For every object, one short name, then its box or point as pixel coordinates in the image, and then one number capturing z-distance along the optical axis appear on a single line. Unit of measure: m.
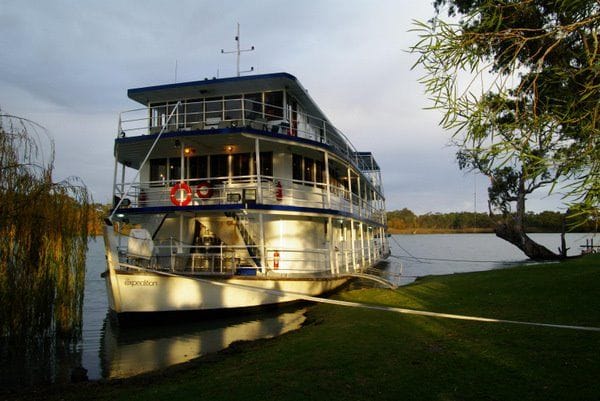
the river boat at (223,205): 12.70
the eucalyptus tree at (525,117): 3.61
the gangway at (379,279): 16.00
